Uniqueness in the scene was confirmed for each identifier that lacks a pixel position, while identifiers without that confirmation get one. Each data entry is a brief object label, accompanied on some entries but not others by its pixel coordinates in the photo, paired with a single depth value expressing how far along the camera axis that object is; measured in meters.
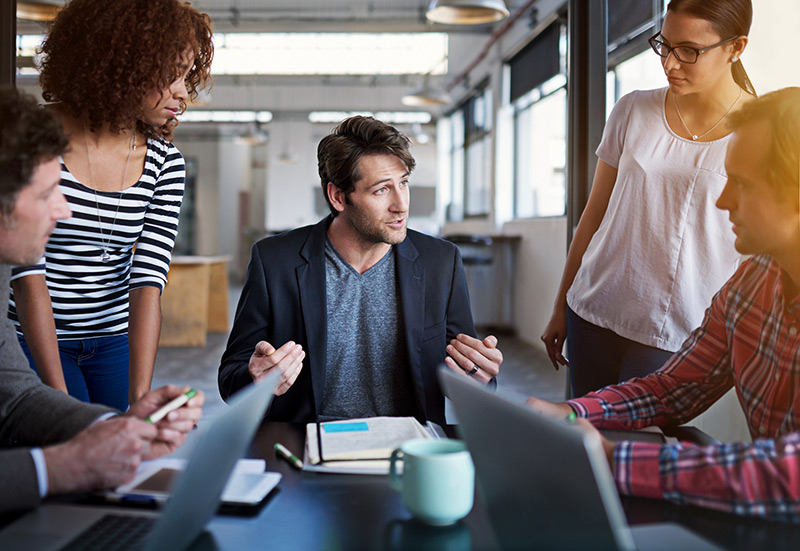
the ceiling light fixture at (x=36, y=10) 4.81
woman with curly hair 1.53
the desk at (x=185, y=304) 6.78
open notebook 1.09
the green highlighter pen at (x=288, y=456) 1.11
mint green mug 0.87
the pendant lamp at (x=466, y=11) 4.60
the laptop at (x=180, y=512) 0.64
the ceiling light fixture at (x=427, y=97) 8.09
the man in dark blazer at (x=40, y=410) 0.93
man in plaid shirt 0.90
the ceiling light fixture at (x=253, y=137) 11.71
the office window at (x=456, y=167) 11.70
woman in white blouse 1.62
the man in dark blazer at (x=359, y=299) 1.78
